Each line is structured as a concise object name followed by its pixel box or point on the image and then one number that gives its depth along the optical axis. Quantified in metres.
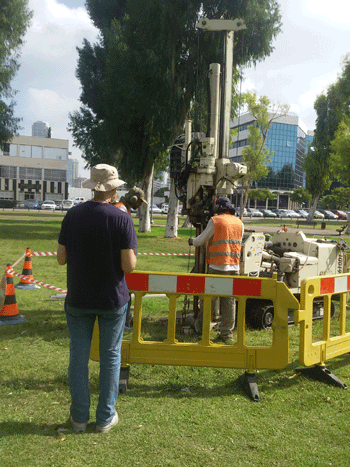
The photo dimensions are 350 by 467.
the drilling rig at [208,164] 6.65
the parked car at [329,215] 65.56
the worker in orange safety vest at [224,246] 5.65
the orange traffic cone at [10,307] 6.40
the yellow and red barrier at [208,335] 4.41
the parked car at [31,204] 62.67
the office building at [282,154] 87.12
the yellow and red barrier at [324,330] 4.44
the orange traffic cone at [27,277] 9.06
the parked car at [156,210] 63.15
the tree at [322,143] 49.34
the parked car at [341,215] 65.81
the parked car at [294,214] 67.46
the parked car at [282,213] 68.75
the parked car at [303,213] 68.50
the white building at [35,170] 79.94
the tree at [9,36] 23.02
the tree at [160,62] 19.34
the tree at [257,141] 42.38
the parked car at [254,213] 67.36
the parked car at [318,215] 65.57
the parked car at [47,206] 61.84
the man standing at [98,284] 3.22
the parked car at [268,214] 68.77
